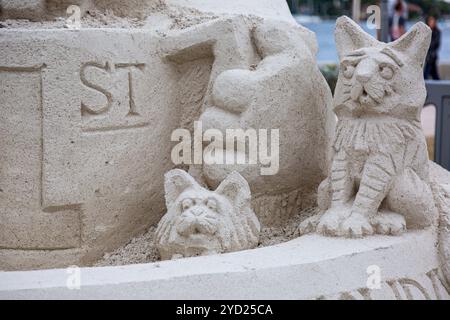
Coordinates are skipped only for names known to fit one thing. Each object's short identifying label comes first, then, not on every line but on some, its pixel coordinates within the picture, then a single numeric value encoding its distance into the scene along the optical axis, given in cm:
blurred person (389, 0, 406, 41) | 787
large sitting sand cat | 277
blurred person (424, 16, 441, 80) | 849
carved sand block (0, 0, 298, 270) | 284
